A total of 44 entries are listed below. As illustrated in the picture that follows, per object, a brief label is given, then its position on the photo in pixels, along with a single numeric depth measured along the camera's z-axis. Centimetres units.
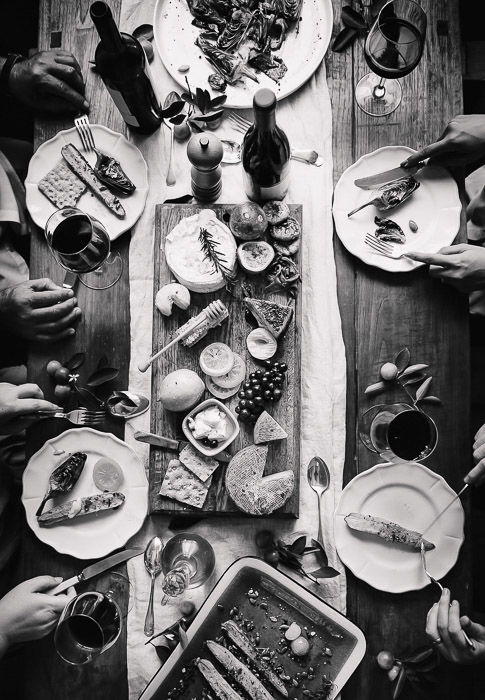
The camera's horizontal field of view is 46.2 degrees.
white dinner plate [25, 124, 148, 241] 141
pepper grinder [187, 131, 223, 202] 125
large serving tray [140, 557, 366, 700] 126
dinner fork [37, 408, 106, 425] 136
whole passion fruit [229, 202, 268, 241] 133
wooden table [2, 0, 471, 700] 131
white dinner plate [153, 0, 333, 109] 141
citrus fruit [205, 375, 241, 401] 135
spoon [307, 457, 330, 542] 134
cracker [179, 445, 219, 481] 132
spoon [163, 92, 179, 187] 143
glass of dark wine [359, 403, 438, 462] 119
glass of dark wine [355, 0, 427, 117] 127
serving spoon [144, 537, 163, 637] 132
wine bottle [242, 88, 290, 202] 127
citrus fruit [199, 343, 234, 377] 133
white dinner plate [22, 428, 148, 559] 134
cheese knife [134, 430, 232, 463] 134
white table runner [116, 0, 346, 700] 133
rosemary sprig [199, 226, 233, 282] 135
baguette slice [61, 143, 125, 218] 140
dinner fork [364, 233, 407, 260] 137
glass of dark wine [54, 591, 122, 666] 119
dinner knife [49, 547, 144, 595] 132
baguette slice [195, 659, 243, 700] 126
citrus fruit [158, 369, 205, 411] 131
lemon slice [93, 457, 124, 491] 134
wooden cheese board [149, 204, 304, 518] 134
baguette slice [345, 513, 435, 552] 130
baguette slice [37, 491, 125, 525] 133
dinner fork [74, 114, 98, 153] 141
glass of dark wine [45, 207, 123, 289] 128
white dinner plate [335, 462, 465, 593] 129
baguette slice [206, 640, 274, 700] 126
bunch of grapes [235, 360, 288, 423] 133
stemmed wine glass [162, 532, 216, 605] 131
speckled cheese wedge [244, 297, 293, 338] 134
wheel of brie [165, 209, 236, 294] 135
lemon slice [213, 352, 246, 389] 134
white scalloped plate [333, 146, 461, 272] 137
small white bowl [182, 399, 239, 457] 132
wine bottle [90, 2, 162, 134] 115
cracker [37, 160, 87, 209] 140
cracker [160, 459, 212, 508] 133
